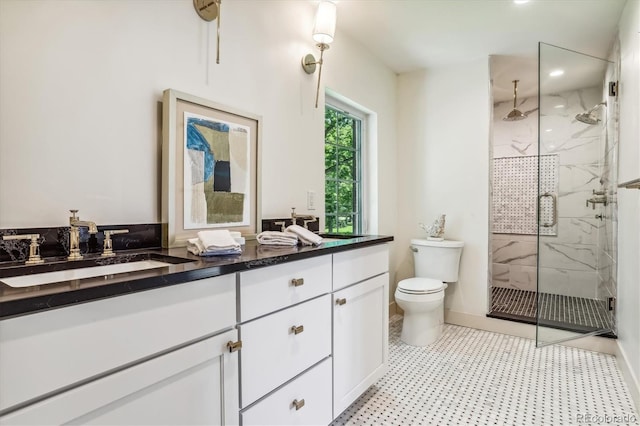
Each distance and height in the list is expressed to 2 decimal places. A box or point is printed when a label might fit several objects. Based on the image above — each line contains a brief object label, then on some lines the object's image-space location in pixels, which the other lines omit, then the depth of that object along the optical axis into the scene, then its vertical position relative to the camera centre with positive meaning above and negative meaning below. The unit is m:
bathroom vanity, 0.68 -0.36
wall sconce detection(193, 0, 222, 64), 1.55 +0.92
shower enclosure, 2.46 +0.10
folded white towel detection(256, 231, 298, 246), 1.56 -0.13
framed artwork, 1.42 +0.20
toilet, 2.56 -0.59
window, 2.69 +0.35
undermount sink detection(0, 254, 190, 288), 0.93 -0.19
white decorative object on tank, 3.10 -0.17
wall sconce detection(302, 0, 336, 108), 2.00 +1.11
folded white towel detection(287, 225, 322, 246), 1.62 -0.12
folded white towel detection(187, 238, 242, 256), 1.22 -0.14
